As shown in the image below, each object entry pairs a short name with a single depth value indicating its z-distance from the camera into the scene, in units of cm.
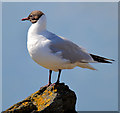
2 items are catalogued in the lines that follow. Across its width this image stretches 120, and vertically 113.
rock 1513
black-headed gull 1536
